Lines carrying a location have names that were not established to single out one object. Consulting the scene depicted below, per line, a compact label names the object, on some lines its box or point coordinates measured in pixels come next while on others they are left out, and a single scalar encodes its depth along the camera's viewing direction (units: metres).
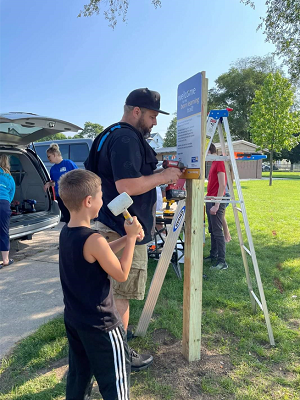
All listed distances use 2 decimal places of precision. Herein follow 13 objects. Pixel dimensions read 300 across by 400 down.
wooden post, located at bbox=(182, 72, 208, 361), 2.25
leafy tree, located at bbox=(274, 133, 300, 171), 45.88
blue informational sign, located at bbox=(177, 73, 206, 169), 2.10
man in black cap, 1.92
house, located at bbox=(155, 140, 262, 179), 28.58
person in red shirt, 4.20
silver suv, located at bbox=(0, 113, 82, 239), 4.33
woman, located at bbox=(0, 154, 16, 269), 4.28
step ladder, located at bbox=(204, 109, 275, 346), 2.58
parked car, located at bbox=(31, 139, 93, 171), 9.01
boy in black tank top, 1.43
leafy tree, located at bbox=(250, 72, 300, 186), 19.95
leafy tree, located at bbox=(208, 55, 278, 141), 41.09
